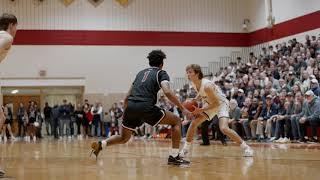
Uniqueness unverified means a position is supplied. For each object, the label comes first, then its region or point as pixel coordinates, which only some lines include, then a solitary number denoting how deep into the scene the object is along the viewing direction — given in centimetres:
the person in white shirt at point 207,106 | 890
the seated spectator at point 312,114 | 1462
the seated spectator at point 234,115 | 1798
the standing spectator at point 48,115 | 2673
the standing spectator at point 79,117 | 2683
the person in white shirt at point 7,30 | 586
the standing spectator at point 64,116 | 2655
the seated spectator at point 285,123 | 1598
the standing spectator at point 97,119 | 2697
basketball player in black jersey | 750
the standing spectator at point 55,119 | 2630
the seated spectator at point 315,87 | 1563
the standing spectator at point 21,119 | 2612
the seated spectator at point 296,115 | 1553
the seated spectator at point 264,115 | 1708
